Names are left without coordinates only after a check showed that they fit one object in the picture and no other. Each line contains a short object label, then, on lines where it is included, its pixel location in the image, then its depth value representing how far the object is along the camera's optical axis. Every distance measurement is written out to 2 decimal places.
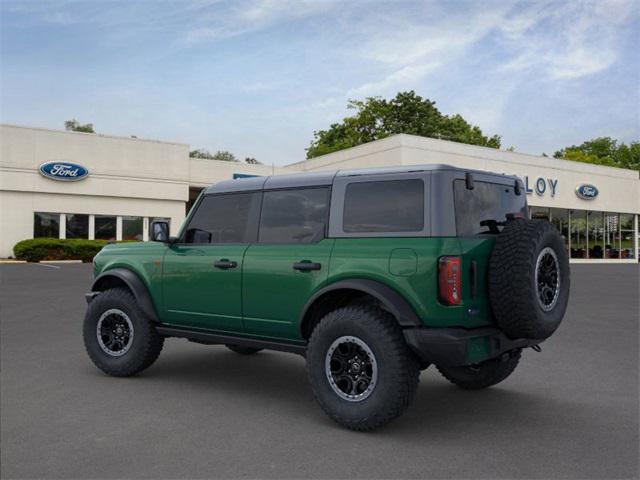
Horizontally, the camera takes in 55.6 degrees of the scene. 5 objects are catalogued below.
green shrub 30.98
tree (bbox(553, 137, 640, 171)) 88.88
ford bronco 4.42
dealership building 33.44
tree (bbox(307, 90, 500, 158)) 61.88
